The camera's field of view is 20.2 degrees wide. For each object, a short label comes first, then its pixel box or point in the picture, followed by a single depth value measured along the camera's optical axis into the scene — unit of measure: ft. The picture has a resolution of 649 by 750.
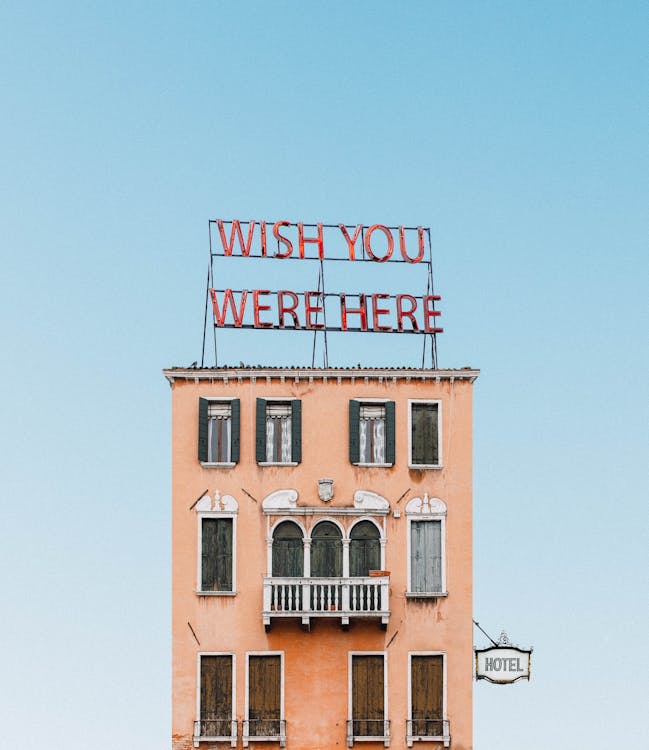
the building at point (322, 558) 232.94
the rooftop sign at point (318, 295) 246.47
